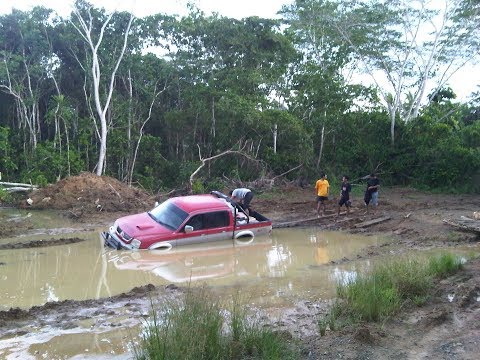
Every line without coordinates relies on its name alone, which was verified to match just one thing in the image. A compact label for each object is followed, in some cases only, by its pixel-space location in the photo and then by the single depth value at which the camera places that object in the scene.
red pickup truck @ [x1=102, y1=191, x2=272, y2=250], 11.58
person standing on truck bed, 14.65
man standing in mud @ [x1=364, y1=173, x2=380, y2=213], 17.58
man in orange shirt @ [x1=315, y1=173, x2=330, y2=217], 16.86
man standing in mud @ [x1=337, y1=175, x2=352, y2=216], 16.50
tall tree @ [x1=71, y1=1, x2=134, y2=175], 25.31
